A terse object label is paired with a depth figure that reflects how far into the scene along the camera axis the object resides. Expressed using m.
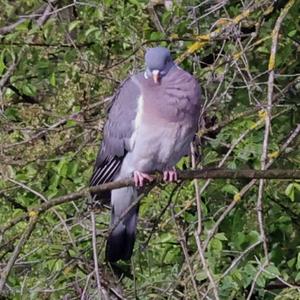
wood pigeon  6.96
